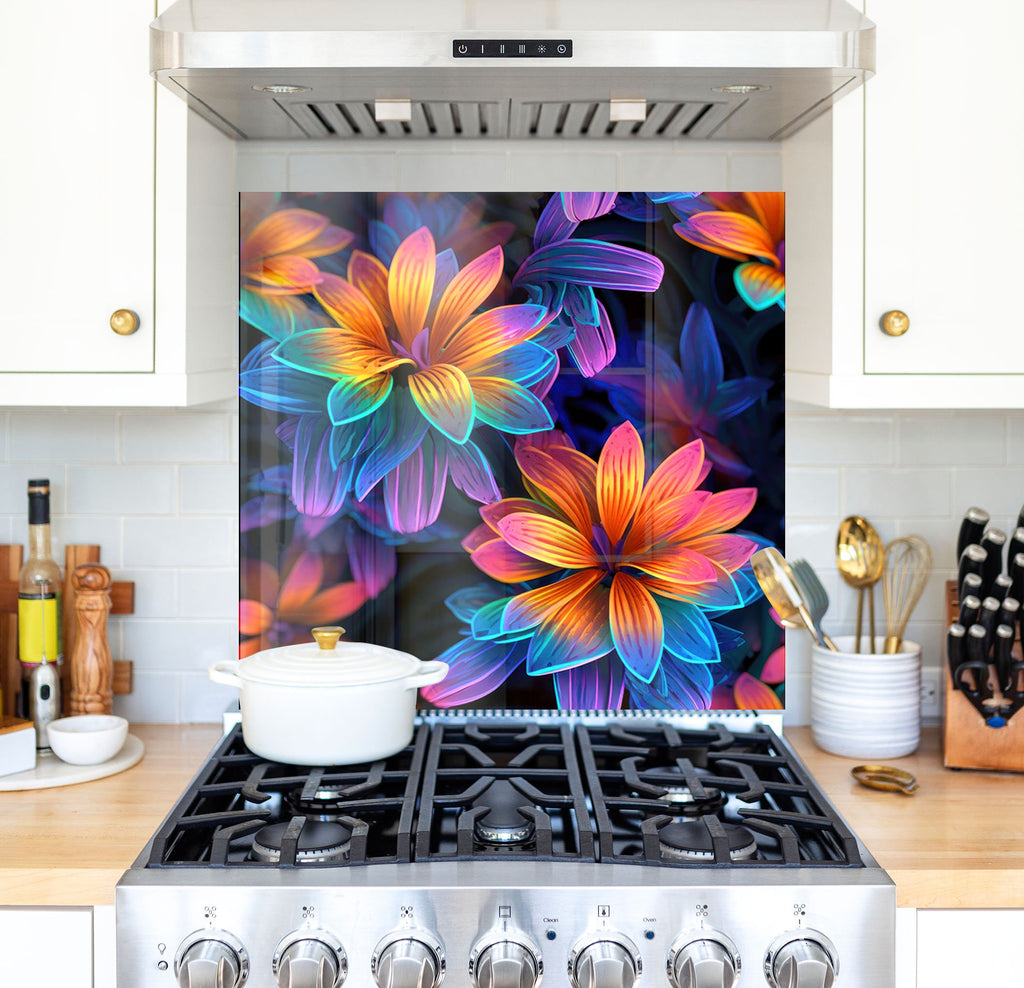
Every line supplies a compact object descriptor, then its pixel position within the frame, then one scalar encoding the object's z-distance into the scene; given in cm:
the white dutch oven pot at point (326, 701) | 177
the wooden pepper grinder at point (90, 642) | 203
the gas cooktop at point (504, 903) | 145
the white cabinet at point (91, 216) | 172
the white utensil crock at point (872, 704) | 195
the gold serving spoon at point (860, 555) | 211
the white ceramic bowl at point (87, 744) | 187
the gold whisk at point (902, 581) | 207
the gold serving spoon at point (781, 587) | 204
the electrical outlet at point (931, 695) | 215
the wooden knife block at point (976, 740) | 189
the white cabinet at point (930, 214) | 171
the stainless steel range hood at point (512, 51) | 154
